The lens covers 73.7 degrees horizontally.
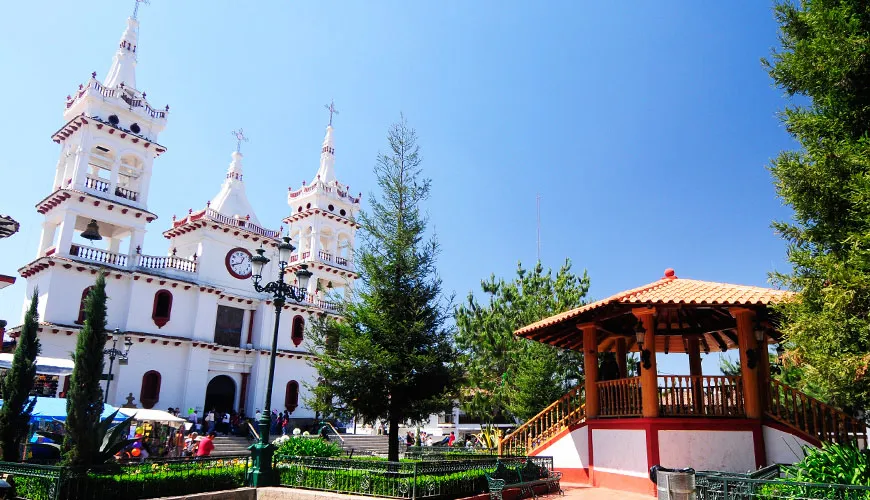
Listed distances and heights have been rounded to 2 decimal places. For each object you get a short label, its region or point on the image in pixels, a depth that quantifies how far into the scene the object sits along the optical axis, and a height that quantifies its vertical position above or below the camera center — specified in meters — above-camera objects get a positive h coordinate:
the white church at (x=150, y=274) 29.31 +6.26
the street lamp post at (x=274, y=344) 12.73 +1.20
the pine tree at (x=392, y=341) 15.16 +1.58
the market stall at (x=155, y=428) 20.18 -1.38
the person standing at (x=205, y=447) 18.61 -1.62
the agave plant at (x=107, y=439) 11.62 -0.96
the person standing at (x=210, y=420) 29.32 -1.25
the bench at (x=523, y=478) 12.13 -1.62
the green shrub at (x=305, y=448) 16.33 -1.38
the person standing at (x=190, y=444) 21.63 -1.93
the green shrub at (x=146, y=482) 10.38 -1.68
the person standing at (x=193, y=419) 29.42 -1.23
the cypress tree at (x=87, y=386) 11.42 +0.09
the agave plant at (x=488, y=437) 23.99 -1.46
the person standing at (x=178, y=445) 21.41 -1.88
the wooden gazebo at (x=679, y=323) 13.21 +1.92
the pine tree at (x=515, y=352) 25.09 +2.47
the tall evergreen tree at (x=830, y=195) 8.62 +3.56
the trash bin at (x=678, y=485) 7.35 -0.92
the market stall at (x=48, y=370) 18.38 +0.62
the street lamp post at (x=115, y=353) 22.33 +1.49
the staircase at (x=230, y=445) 26.61 -2.28
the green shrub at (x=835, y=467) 8.42 -0.75
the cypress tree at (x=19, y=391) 14.13 -0.06
